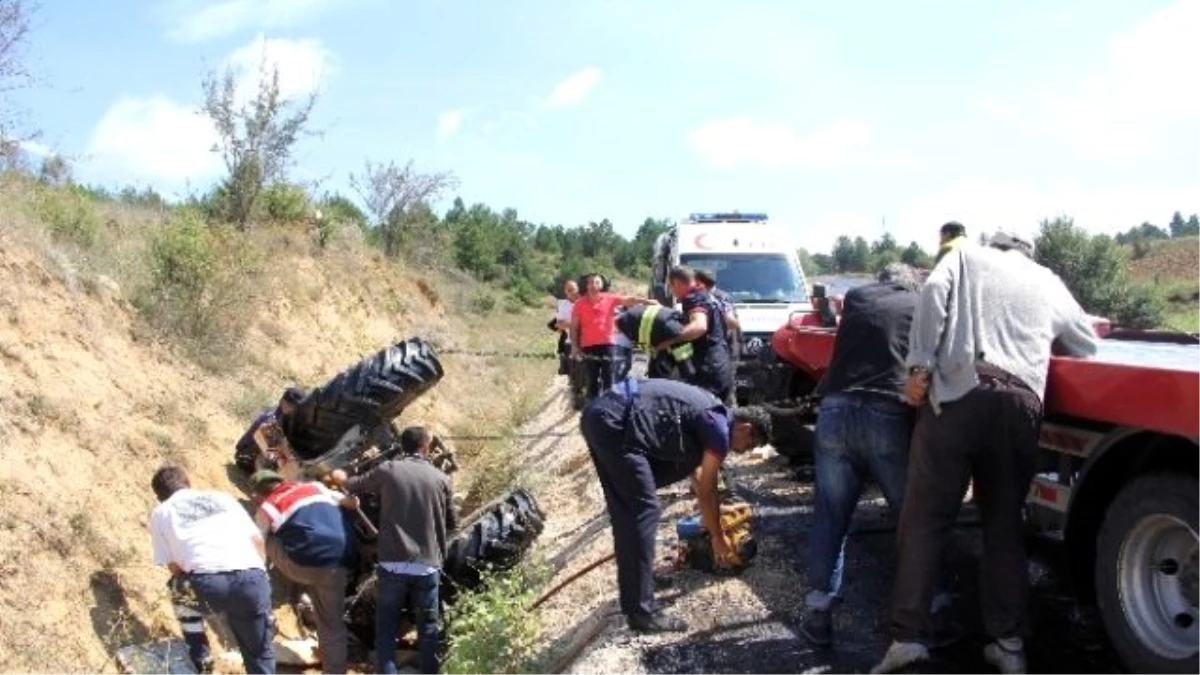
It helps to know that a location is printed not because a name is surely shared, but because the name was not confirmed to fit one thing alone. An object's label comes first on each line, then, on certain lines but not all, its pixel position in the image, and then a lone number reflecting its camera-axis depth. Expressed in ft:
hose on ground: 22.66
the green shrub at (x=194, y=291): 41.39
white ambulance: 41.09
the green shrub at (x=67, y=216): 42.34
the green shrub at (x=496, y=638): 20.02
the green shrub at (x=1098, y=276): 122.62
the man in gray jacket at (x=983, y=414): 13.87
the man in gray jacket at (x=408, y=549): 23.39
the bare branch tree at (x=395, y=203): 111.96
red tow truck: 12.53
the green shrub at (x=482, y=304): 121.29
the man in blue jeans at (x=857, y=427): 16.14
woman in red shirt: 36.19
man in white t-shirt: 22.94
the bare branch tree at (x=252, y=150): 61.41
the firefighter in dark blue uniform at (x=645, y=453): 18.08
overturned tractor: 31.04
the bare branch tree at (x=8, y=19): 37.35
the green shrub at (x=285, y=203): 63.26
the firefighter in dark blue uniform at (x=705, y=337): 24.04
